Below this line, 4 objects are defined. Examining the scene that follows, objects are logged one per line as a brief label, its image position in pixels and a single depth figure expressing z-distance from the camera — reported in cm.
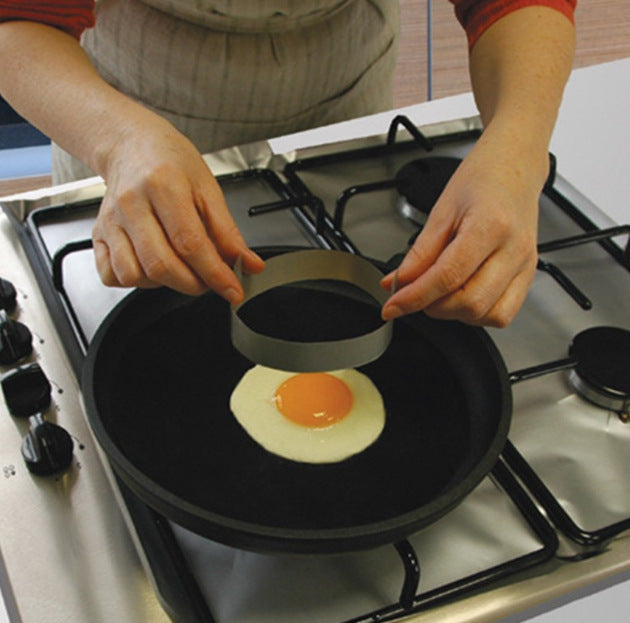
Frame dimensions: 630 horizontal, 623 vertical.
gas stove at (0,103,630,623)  58
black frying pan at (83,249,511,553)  52
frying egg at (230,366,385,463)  64
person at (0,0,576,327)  63
